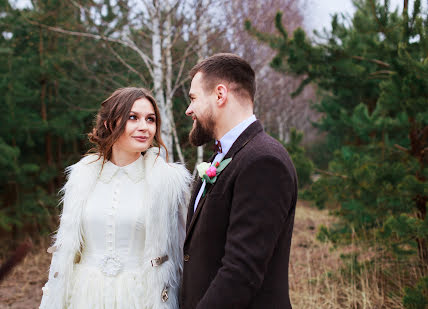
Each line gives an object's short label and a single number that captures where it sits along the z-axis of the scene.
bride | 1.98
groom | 1.29
